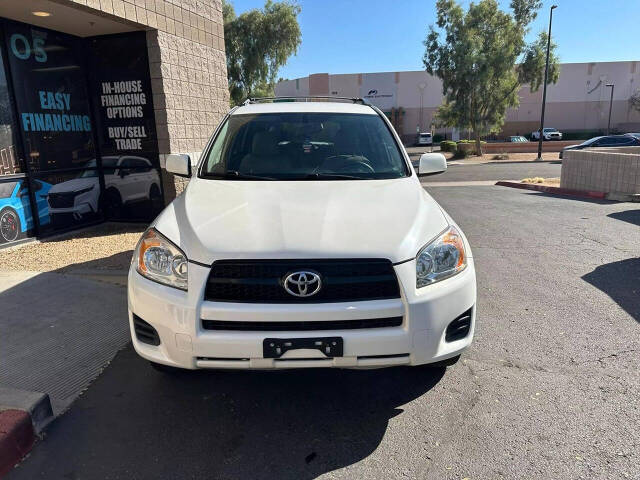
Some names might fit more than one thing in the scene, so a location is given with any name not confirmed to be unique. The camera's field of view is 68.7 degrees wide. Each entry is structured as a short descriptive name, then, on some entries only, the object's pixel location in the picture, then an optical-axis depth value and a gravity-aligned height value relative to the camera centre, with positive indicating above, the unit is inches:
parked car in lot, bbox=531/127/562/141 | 1908.2 -67.9
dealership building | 259.1 +15.9
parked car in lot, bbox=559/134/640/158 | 909.2 -47.2
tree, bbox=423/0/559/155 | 1211.9 +155.7
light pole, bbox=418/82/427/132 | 2259.5 +100.9
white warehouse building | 2198.6 +116.3
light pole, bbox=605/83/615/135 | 2128.6 +70.8
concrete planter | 438.6 -54.0
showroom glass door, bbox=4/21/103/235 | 265.6 +6.4
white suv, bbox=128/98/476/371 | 94.5 -32.5
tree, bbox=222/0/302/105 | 1072.8 +197.1
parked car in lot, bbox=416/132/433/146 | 2048.5 -70.1
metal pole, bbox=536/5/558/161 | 1128.5 +170.7
